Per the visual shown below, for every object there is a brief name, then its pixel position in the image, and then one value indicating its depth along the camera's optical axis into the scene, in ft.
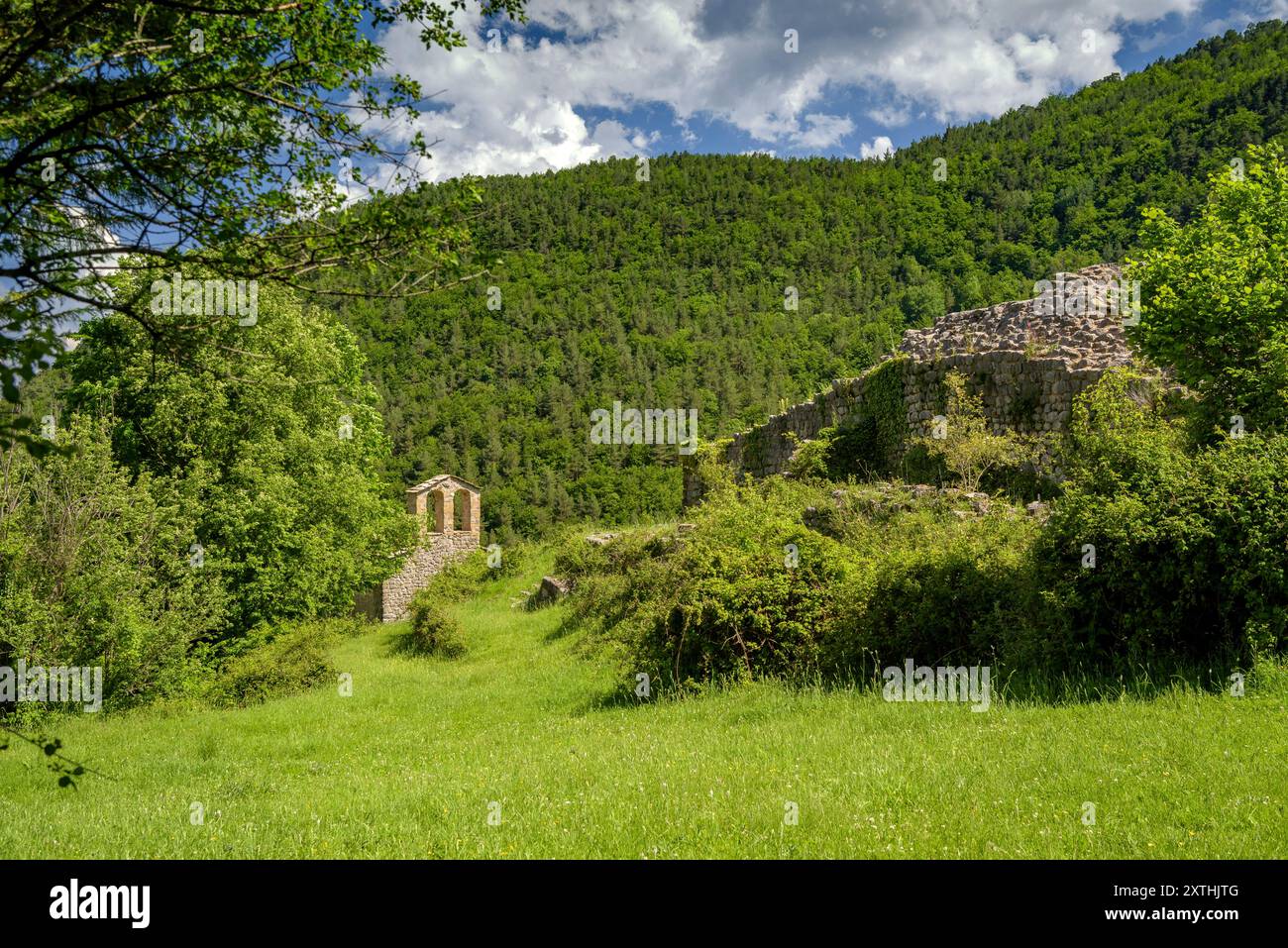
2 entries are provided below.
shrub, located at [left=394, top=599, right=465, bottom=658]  69.26
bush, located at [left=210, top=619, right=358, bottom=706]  57.72
